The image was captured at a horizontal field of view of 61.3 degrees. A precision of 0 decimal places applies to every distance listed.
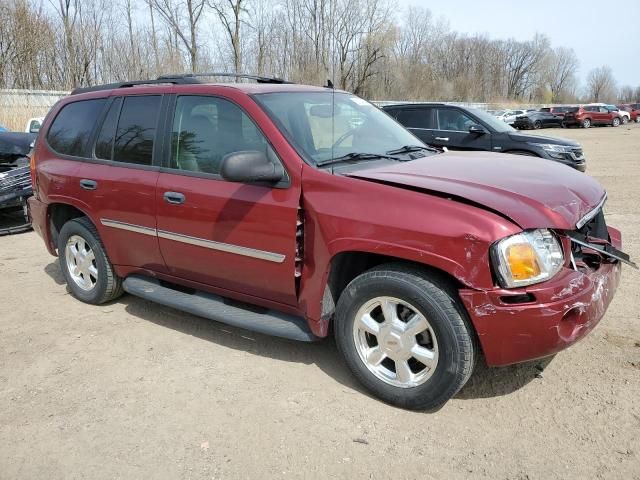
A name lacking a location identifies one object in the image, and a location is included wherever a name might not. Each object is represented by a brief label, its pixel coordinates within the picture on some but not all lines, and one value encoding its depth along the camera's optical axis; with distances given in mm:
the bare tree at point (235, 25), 36656
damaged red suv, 2730
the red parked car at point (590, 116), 40125
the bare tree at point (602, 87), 114250
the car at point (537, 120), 40519
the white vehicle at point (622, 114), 41219
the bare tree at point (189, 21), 35812
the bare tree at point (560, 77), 104250
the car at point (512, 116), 40400
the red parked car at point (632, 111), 47466
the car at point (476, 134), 9685
